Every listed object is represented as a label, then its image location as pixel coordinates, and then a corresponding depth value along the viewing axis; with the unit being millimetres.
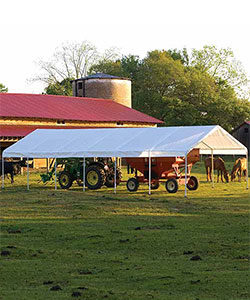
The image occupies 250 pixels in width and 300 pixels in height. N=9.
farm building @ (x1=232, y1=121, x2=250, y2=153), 80812
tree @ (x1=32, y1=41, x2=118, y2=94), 105750
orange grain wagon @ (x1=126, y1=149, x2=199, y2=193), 30500
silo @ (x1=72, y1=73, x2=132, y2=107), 76188
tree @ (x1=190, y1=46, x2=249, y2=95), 99650
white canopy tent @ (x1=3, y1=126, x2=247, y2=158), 28906
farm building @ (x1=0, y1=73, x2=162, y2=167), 57344
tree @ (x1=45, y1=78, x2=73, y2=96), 100062
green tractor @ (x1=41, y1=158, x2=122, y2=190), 32025
